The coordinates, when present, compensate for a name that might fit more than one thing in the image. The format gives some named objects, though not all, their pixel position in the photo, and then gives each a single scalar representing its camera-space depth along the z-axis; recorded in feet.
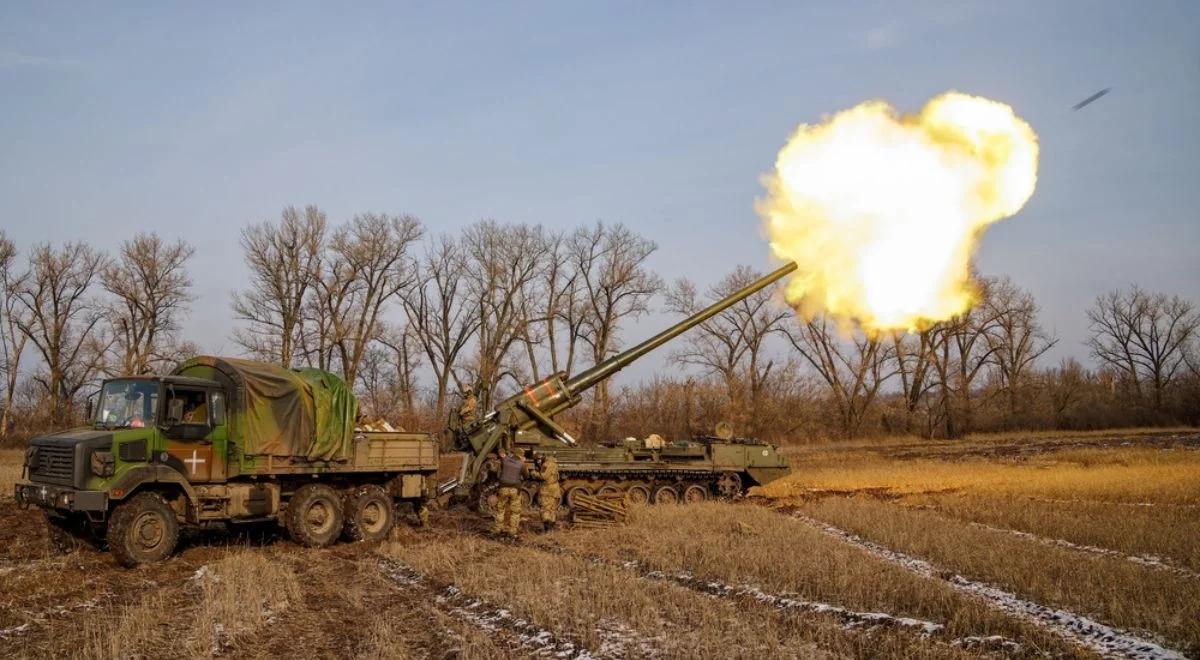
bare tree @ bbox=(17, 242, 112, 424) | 158.51
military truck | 41.68
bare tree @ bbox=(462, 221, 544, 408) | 163.84
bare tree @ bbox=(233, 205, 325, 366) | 148.77
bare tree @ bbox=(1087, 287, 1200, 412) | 225.15
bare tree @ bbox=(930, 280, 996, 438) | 184.96
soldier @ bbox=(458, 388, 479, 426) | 67.05
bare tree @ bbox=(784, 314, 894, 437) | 185.16
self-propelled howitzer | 65.72
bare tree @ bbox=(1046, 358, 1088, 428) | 185.54
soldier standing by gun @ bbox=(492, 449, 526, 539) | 53.31
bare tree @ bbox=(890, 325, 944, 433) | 184.14
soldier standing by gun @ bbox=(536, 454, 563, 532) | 57.11
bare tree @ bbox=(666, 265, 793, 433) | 174.50
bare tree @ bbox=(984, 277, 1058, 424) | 204.95
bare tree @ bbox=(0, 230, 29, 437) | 161.99
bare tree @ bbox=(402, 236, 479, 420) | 165.37
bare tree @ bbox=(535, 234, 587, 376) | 165.78
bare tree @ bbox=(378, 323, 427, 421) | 168.86
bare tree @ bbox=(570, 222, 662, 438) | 167.84
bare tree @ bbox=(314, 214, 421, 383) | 153.58
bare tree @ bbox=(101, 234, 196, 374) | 157.38
